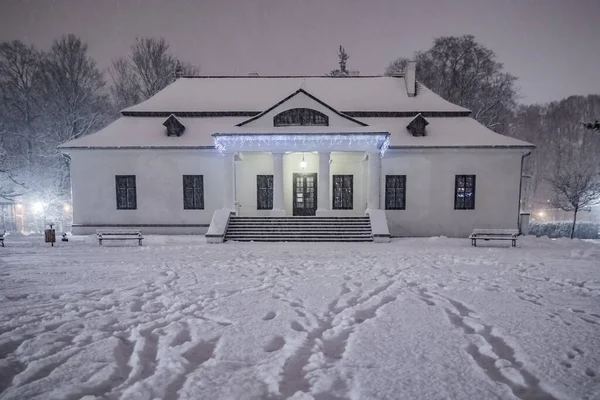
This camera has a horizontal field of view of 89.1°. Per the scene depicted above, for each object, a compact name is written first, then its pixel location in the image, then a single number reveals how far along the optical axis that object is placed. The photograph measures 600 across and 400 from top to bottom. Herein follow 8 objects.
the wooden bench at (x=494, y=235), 12.45
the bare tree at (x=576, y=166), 20.14
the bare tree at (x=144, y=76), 28.38
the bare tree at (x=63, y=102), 22.33
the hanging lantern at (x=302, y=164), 17.95
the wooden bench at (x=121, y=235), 12.71
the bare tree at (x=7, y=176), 19.89
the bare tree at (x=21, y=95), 23.00
